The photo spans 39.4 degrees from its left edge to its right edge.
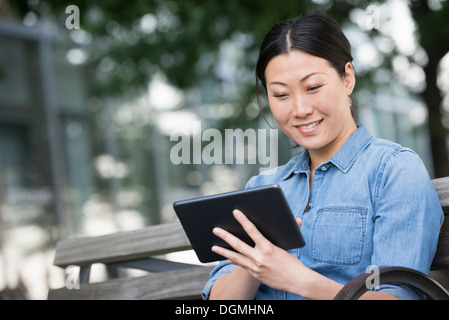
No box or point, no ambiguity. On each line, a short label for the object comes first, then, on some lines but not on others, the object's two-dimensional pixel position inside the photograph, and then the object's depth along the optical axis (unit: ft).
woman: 5.43
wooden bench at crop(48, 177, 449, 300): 8.20
